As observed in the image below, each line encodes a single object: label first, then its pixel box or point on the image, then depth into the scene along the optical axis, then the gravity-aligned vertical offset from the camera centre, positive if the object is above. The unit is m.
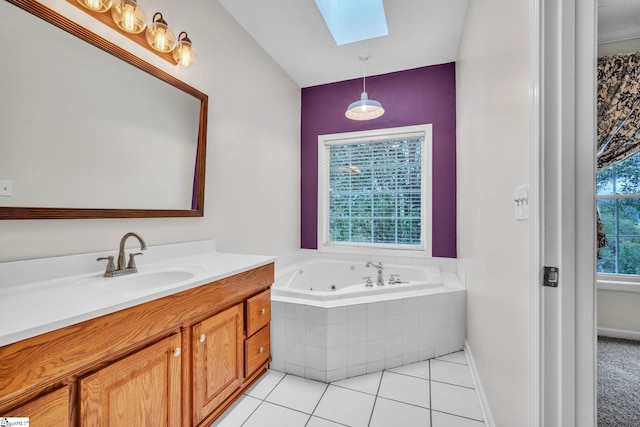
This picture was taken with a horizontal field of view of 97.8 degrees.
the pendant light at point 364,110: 2.37 +0.97
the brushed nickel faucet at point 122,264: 1.29 -0.24
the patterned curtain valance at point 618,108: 2.27 +0.94
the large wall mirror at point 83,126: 1.08 +0.42
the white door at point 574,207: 0.82 +0.04
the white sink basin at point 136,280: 1.16 -0.30
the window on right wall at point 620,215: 2.40 +0.06
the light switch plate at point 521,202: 0.97 +0.07
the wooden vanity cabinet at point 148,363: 0.75 -0.53
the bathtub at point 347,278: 2.10 -0.56
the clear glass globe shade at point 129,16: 1.38 +1.01
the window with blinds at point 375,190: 3.08 +0.32
